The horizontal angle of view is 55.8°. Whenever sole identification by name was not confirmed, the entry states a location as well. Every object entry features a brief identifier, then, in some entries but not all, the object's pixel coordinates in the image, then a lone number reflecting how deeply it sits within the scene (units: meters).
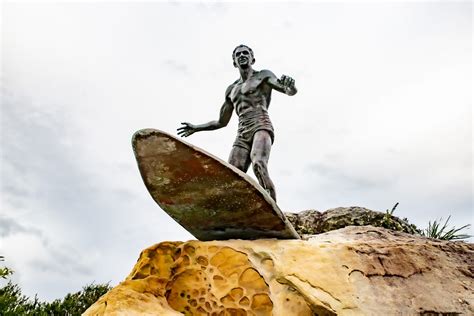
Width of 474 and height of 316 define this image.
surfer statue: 4.98
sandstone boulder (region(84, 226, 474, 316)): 3.43
